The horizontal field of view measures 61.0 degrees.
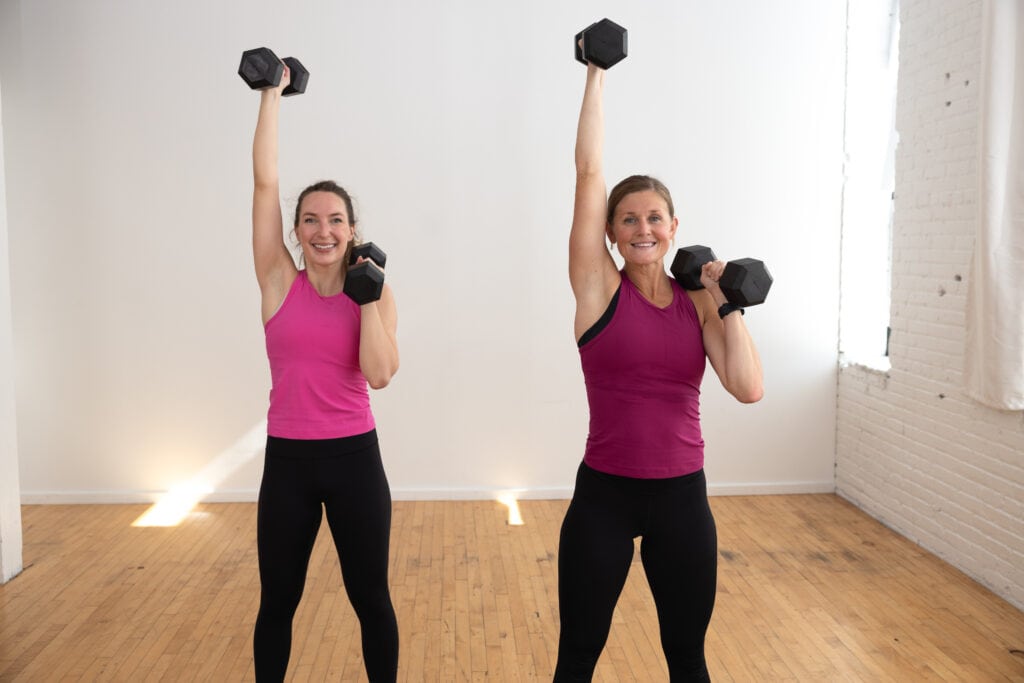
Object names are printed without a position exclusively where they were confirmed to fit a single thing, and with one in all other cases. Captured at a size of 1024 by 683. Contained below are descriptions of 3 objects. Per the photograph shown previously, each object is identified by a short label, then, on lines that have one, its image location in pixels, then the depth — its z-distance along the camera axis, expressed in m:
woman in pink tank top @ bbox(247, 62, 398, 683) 2.11
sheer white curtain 3.12
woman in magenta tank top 1.83
